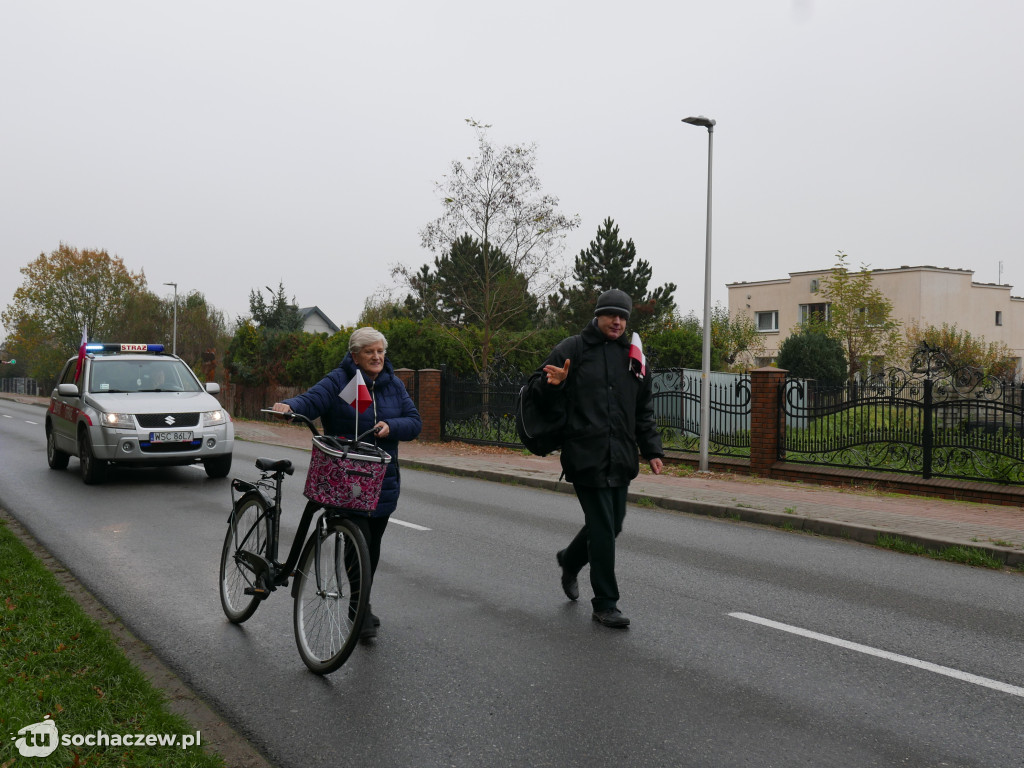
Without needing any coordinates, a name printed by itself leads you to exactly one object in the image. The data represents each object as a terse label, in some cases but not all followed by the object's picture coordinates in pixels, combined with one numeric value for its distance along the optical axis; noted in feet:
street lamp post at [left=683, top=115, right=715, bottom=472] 49.70
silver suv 38.14
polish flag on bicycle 16.14
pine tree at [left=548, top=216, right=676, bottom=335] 155.84
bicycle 14.33
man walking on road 17.53
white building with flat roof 159.53
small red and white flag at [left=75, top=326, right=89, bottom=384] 42.63
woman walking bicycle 16.30
